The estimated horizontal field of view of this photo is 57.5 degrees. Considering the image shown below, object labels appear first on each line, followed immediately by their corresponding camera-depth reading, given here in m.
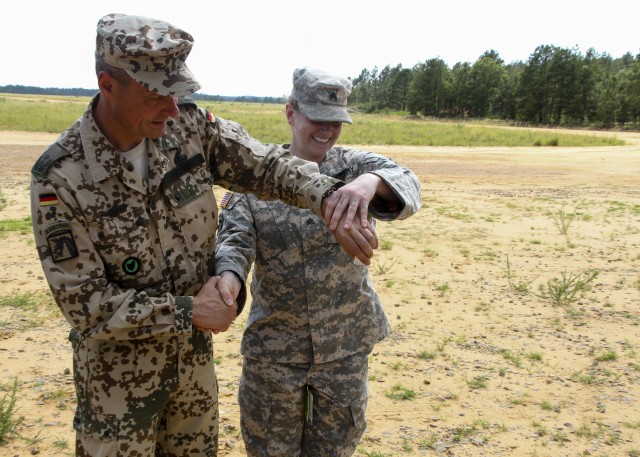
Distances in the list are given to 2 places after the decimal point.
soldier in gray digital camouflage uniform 2.39
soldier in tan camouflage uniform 1.68
